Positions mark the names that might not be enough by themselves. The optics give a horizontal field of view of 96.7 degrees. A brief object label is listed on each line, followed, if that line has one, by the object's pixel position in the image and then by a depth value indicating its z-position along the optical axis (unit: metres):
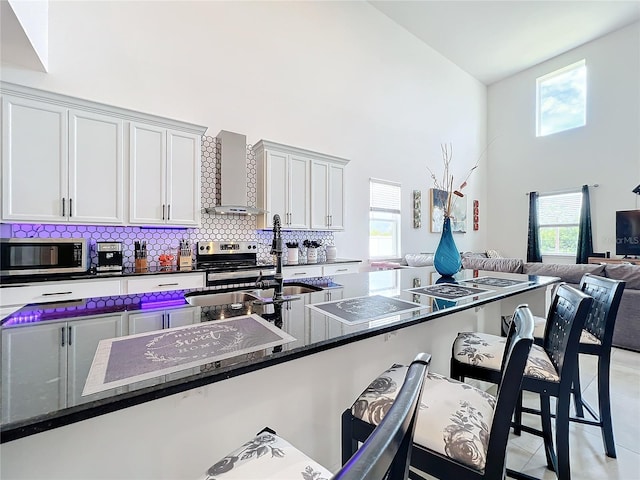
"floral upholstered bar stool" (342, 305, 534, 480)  0.77
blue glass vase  2.05
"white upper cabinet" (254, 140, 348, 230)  3.55
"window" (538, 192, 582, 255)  6.08
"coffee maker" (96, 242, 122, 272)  2.50
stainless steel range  2.87
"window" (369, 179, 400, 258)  5.08
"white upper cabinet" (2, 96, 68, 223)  2.19
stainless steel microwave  2.05
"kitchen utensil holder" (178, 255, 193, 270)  3.01
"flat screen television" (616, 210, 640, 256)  5.11
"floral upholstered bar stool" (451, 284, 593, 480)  1.19
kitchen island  0.58
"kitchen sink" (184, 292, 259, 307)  1.51
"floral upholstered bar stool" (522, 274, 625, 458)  1.52
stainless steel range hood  3.30
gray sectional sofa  3.05
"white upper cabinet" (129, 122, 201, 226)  2.70
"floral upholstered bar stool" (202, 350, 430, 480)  0.34
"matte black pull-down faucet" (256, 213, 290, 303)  1.36
